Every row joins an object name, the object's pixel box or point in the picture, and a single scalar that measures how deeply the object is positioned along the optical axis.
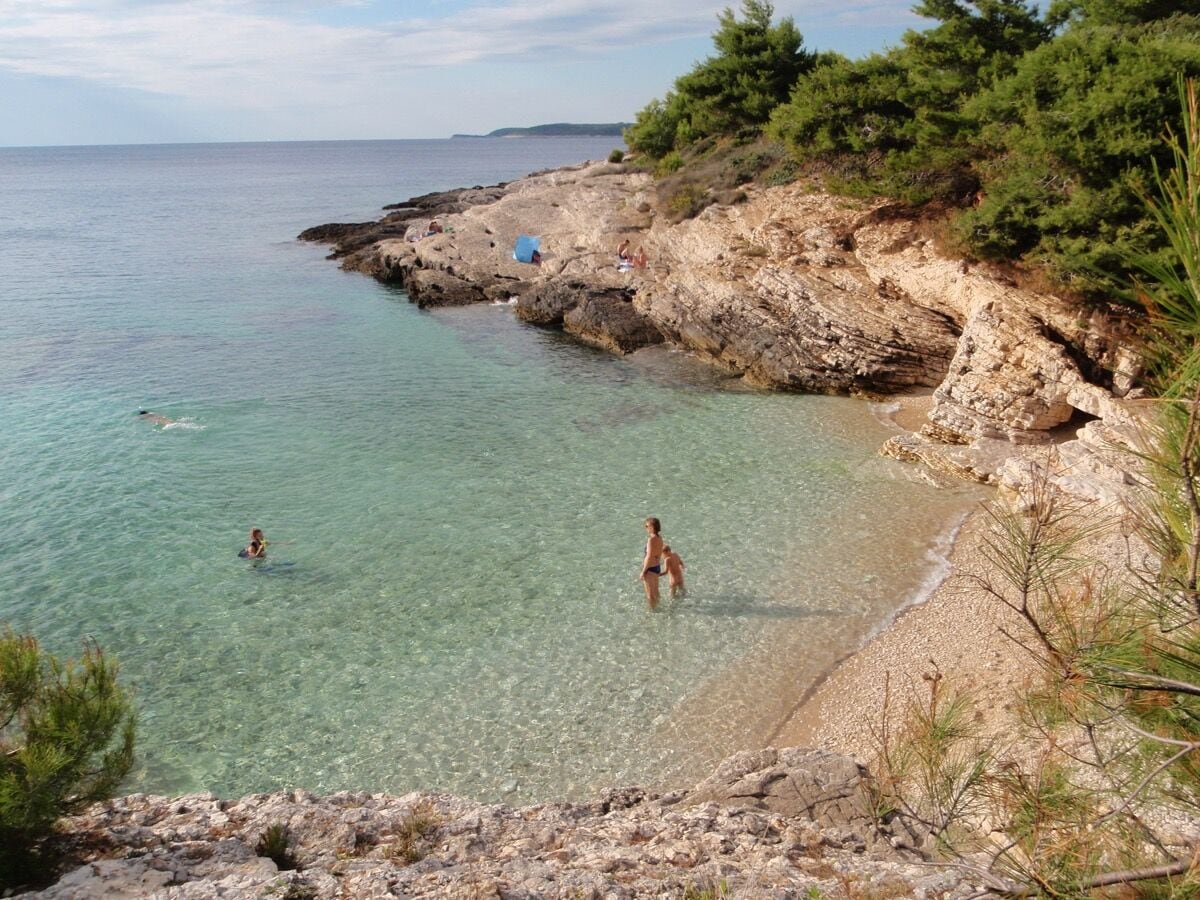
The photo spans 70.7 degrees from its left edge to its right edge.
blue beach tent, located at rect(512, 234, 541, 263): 37.81
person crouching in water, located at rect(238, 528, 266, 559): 14.78
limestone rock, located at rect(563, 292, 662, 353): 28.70
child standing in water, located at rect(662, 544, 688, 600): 13.28
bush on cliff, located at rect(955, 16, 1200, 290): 17.16
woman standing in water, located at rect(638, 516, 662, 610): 13.08
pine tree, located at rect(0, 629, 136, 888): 6.11
